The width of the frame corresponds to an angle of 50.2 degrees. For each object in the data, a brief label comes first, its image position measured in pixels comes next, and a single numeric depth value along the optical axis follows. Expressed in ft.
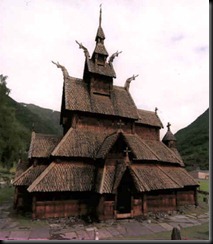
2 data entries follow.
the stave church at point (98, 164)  52.39
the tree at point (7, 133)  112.27
